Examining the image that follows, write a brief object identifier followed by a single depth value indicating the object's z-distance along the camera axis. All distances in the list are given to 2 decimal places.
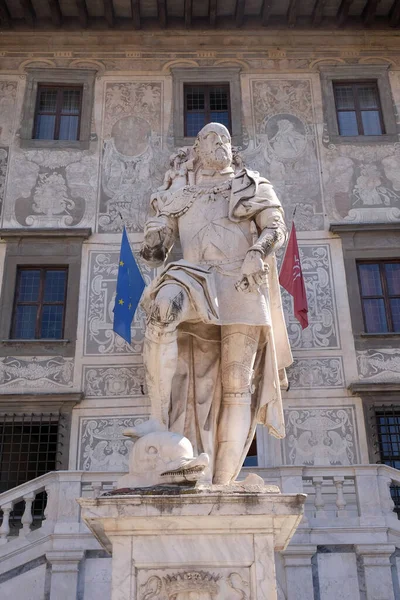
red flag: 11.79
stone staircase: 8.55
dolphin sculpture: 3.80
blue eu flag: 11.70
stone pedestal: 3.52
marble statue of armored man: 4.37
